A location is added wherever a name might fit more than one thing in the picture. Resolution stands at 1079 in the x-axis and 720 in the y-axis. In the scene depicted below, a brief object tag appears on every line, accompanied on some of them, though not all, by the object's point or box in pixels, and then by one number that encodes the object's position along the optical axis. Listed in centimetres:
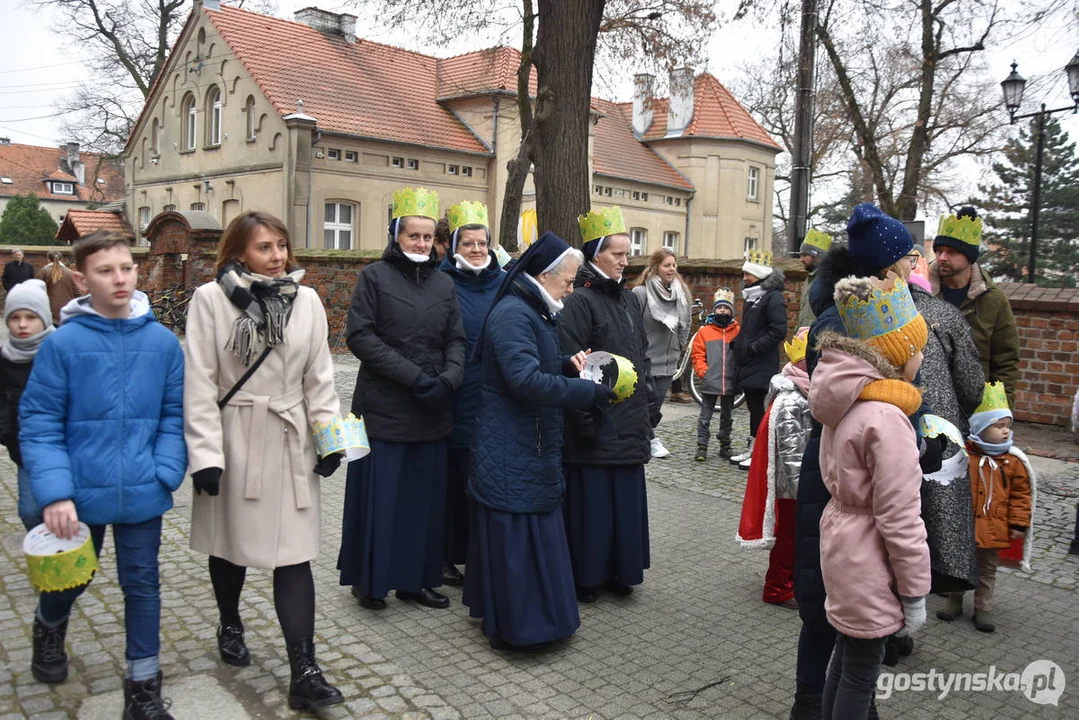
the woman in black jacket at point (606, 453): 495
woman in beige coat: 358
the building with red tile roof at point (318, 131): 2672
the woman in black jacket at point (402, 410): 472
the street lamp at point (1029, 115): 1636
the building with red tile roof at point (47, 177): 7156
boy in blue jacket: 328
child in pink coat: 293
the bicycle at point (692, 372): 1089
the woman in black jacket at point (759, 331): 826
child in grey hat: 439
